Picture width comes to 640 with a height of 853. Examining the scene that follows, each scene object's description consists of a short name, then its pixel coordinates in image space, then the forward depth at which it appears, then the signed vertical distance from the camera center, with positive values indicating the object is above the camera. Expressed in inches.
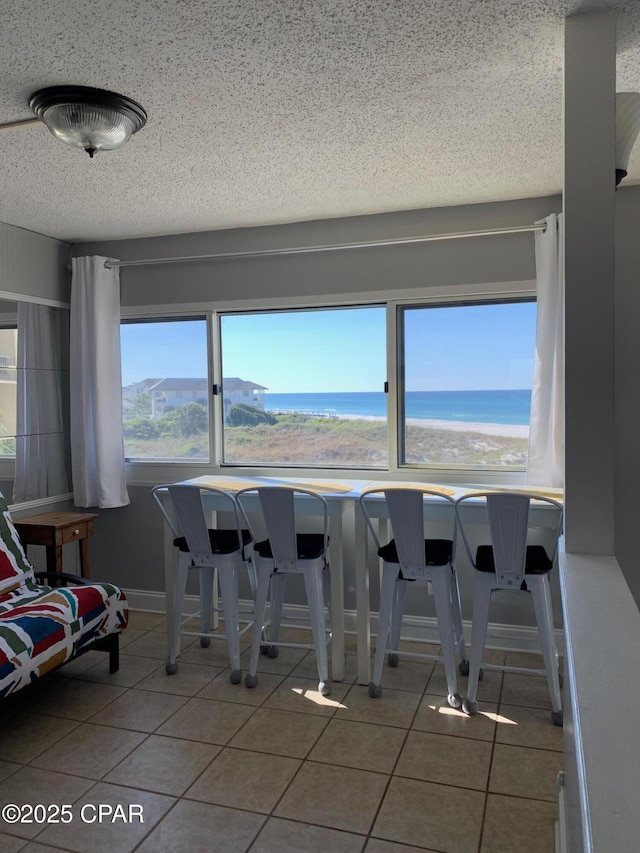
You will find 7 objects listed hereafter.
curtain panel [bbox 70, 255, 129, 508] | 171.0 +10.5
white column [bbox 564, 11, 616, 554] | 75.2 +16.7
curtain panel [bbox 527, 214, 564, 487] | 136.6 +11.3
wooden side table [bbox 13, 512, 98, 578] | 152.3 -25.1
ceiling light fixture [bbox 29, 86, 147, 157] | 89.8 +43.2
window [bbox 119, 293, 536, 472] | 151.9 +9.1
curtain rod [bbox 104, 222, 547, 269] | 139.5 +41.0
